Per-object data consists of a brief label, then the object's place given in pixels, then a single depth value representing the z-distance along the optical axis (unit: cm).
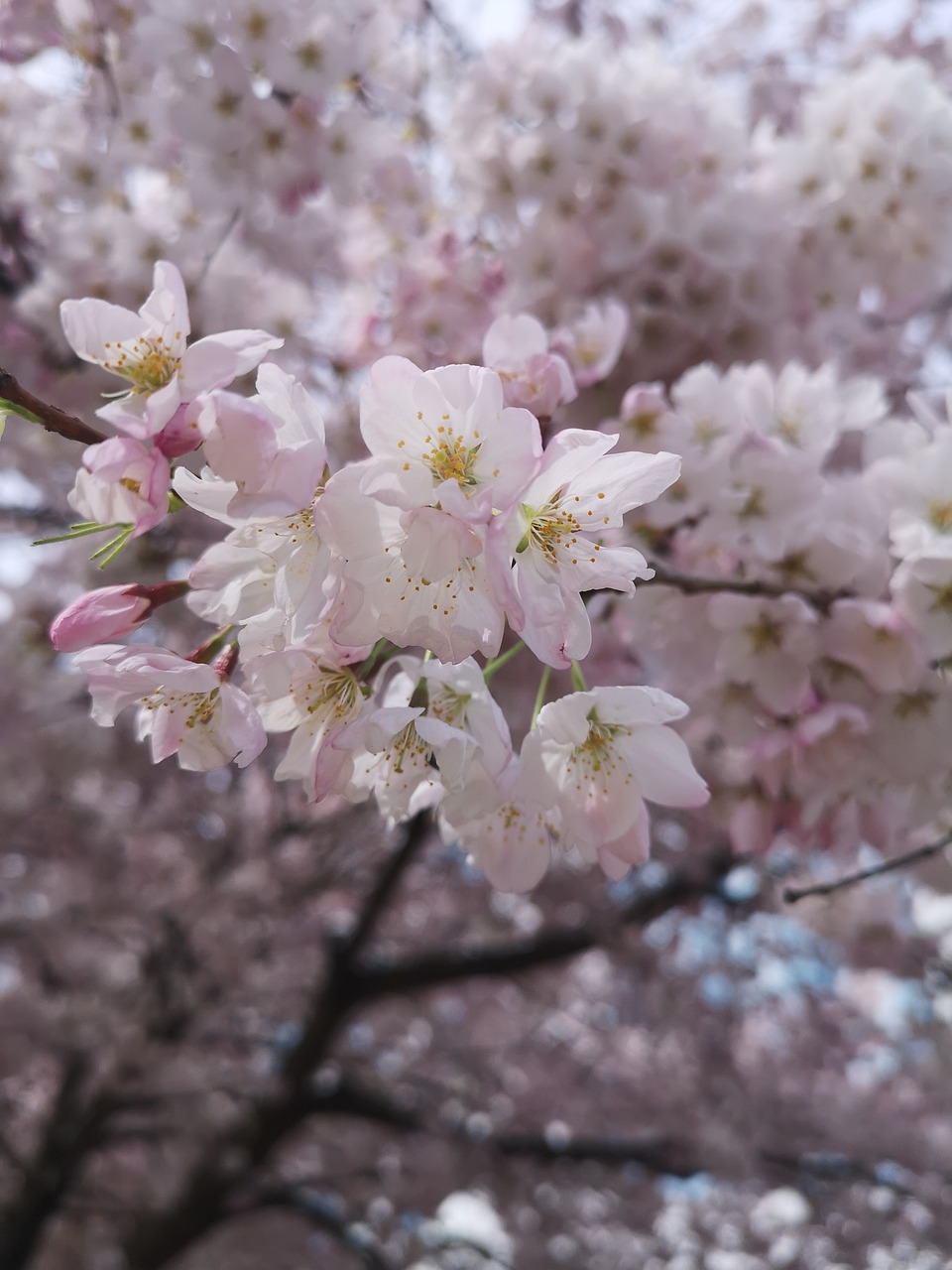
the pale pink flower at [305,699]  28
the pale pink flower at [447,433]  26
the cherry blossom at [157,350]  26
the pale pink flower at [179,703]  27
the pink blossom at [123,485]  26
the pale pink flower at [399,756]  27
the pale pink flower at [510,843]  30
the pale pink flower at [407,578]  26
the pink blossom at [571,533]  26
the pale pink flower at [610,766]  29
